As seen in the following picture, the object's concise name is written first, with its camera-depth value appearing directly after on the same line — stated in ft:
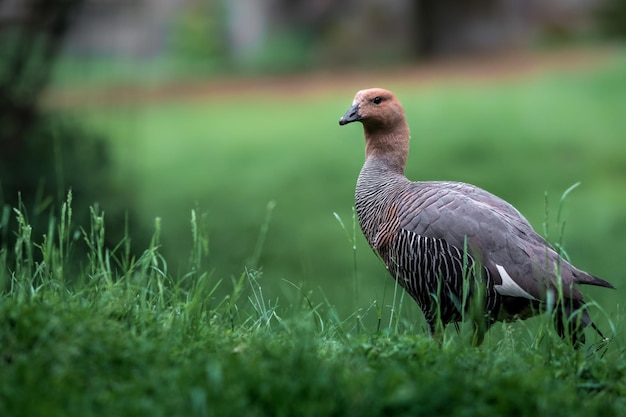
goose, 32.07
